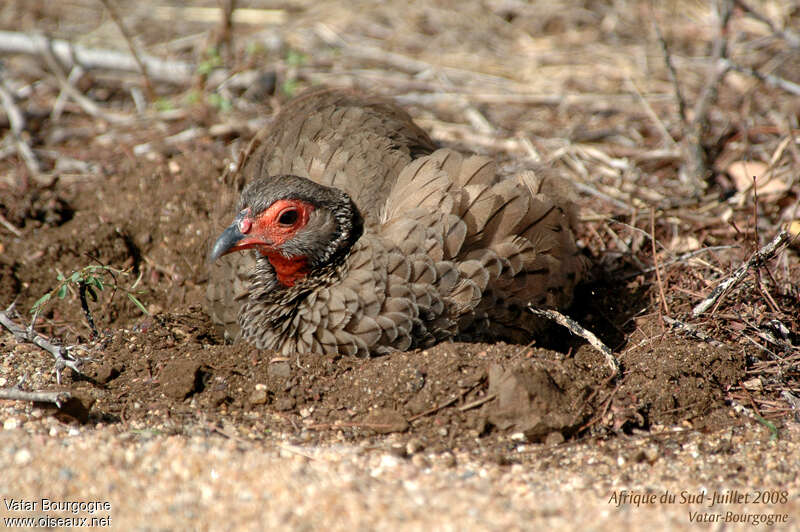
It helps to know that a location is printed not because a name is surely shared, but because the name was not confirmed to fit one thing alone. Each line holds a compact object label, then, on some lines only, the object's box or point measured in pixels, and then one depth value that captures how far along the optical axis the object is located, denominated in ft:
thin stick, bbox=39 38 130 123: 36.29
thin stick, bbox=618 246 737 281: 25.83
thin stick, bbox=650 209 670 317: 24.07
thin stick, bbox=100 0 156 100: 33.55
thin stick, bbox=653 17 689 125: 27.73
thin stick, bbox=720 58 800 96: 29.32
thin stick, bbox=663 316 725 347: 21.99
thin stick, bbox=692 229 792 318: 21.75
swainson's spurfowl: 20.57
